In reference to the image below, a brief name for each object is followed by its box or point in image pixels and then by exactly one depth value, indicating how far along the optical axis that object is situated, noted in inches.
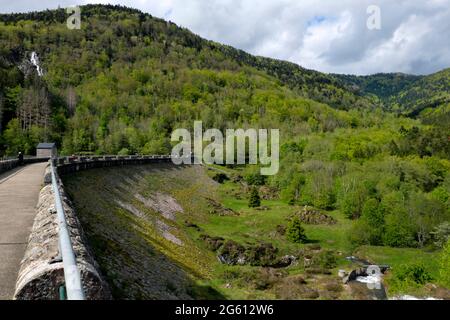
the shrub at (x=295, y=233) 2334.0
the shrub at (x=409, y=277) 1639.1
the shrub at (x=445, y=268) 1649.9
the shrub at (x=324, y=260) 1940.0
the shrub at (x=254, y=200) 3181.8
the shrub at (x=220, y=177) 3959.9
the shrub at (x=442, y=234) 2377.0
